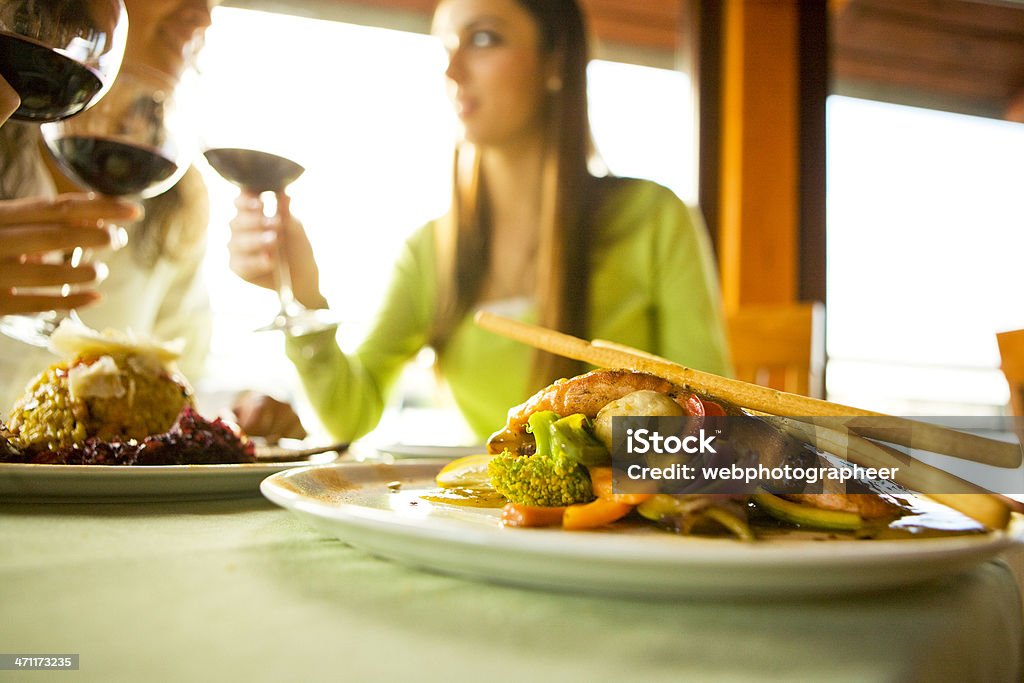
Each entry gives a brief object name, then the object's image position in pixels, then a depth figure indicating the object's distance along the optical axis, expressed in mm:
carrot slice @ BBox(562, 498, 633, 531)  491
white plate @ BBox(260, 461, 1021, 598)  344
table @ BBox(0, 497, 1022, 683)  311
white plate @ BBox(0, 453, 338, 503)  645
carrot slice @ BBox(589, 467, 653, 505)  515
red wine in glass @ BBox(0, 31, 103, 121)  733
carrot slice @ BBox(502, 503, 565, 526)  503
